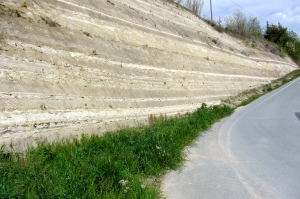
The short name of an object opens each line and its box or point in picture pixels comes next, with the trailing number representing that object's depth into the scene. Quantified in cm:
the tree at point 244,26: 3878
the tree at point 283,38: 5090
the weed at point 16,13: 898
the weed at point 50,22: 1000
